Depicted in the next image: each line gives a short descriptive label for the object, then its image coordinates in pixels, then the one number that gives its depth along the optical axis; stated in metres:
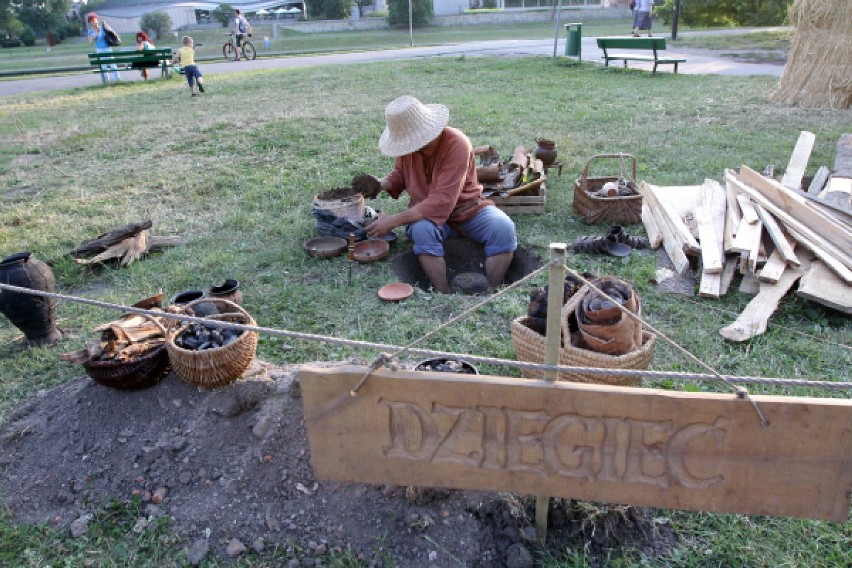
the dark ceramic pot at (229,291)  3.99
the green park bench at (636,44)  13.46
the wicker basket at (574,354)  2.73
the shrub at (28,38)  45.44
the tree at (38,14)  46.72
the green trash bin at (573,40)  16.58
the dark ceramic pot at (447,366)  2.90
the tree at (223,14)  51.31
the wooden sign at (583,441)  1.85
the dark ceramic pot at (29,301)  3.67
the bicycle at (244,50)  22.33
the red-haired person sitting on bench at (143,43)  16.43
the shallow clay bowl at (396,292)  4.20
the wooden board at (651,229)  4.91
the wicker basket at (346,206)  5.08
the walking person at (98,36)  16.27
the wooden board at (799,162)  5.64
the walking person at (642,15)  19.97
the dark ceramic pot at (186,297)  3.76
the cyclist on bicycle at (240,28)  20.84
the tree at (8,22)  42.84
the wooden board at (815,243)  3.92
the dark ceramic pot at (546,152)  6.48
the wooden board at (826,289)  3.75
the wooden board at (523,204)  5.70
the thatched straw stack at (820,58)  9.81
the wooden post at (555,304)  1.86
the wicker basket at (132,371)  2.95
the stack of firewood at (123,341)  3.02
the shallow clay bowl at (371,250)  4.83
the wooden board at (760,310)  3.62
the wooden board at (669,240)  4.49
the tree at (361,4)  55.63
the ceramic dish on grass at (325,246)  4.93
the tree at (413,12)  41.66
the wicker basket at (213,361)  2.88
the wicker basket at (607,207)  5.32
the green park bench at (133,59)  15.69
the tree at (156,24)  44.72
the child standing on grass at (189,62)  13.45
